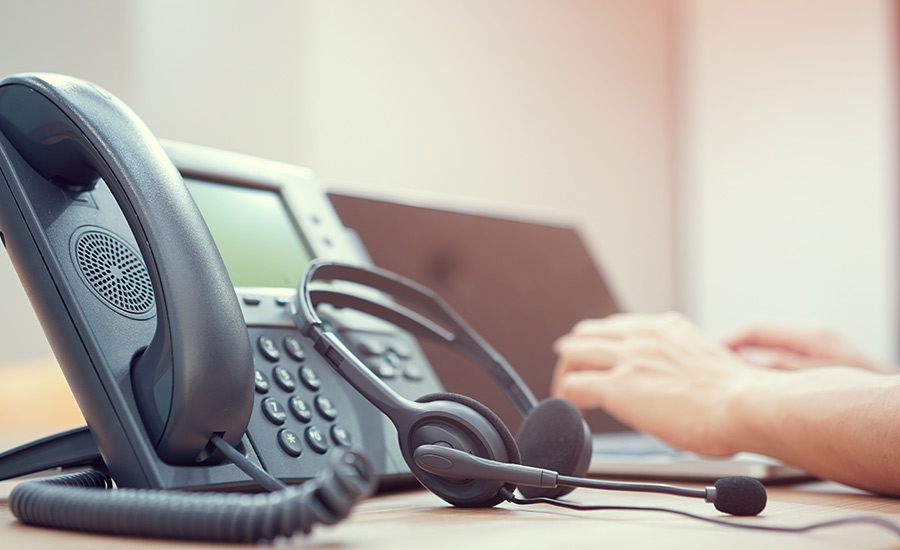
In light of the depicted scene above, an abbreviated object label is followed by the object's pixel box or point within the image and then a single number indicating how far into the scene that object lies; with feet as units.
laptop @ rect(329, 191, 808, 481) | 2.35
